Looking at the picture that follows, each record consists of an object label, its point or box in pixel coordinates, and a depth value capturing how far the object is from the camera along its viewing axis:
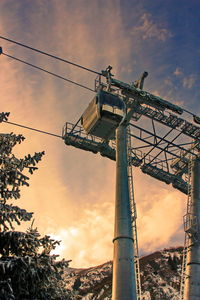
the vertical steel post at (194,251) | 23.45
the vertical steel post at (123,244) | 17.23
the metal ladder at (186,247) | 24.14
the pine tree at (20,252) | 9.38
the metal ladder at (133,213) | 20.10
